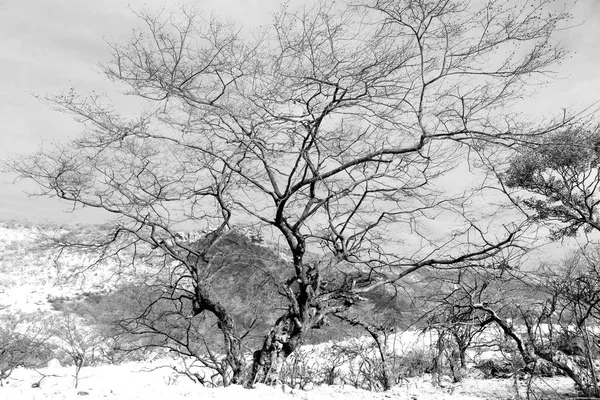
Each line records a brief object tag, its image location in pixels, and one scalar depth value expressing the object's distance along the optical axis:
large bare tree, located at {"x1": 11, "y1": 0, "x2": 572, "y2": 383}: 5.83
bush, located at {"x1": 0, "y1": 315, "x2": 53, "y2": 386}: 10.45
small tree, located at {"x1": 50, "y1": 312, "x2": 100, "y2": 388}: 10.84
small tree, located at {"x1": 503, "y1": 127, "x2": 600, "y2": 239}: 12.33
